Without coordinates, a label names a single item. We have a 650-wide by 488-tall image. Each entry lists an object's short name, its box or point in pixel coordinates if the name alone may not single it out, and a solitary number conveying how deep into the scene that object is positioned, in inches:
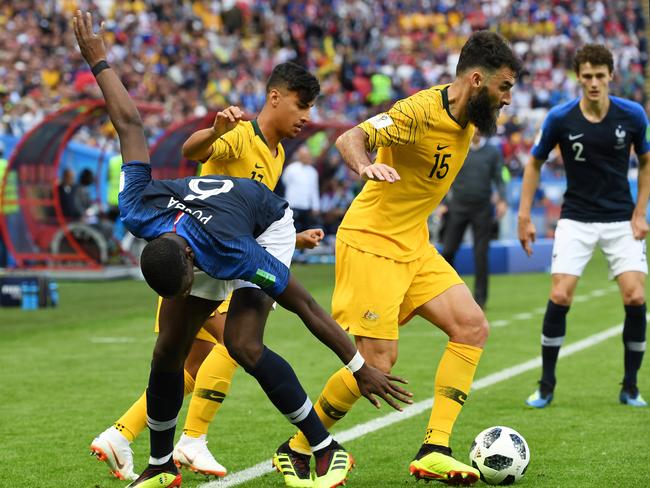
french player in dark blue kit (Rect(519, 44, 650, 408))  639.8
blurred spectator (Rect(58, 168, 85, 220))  1552.7
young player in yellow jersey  469.4
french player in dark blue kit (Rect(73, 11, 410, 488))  398.3
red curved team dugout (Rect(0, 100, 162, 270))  1523.1
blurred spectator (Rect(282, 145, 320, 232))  1736.0
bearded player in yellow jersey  464.8
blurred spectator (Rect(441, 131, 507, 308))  1143.6
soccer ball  452.1
